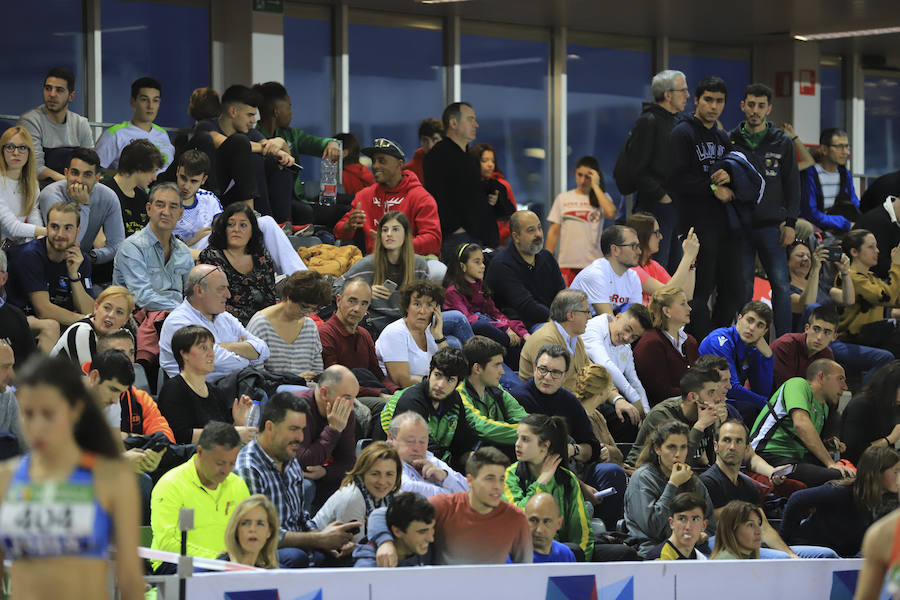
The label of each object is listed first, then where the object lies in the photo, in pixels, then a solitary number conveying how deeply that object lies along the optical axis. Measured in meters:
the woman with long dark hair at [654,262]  21.84
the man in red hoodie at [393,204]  21.31
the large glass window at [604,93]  32.56
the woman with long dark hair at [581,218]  25.89
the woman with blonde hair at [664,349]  19.67
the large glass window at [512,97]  31.36
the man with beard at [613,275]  21.20
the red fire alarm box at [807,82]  34.19
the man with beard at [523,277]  20.73
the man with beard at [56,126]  20.70
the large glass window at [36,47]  25.33
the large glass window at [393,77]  29.80
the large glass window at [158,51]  26.44
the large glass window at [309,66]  28.67
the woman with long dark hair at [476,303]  19.87
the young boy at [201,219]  18.70
